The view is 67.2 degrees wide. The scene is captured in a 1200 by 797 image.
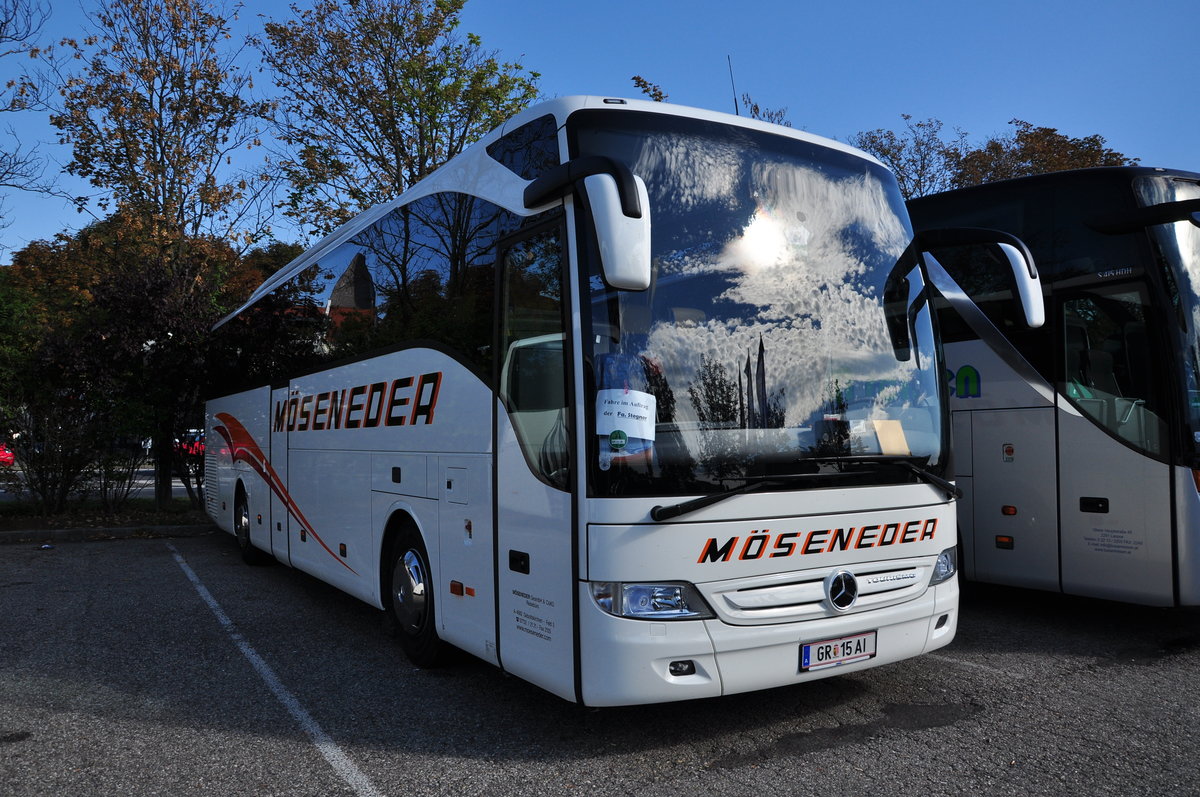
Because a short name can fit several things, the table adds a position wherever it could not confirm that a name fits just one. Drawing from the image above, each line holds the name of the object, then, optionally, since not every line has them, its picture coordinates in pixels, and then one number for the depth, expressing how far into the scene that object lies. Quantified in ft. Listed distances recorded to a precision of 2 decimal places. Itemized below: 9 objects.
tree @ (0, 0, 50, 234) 49.42
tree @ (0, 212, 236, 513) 44.65
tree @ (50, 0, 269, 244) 52.47
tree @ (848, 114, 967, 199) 85.05
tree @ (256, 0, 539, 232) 58.29
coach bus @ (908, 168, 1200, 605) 20.88
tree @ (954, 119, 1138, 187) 80.84
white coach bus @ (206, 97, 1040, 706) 13.43
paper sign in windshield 13.41
